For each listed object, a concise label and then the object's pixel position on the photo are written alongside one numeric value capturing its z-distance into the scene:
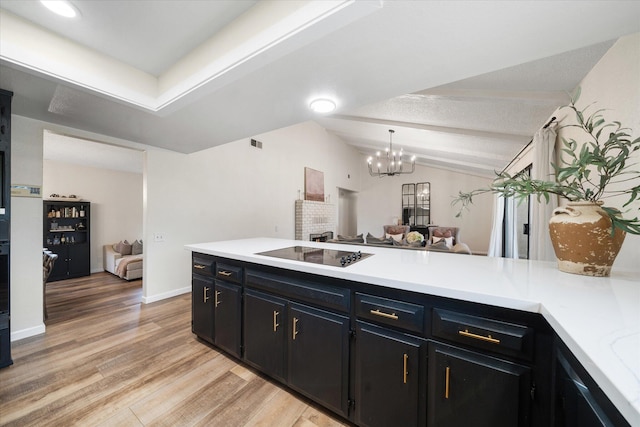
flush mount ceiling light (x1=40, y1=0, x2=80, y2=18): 1.30
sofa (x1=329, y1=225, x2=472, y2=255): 4.50
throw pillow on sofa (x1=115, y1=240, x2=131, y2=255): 5.01
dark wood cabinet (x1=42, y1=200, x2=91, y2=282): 4.62
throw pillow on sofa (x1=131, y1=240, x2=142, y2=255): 5.12
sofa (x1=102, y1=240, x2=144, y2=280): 4.51
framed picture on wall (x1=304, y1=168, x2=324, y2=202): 6.61
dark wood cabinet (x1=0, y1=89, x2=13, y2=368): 1.88
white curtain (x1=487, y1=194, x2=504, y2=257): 4.95
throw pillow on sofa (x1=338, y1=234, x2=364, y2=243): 4.59
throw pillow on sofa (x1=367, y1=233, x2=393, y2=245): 4.69
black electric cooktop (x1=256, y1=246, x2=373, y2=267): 1.59
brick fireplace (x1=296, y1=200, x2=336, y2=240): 6.25
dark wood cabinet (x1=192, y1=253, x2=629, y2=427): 0.91
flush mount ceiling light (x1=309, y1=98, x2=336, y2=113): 1.96
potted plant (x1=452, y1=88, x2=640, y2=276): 1.03
